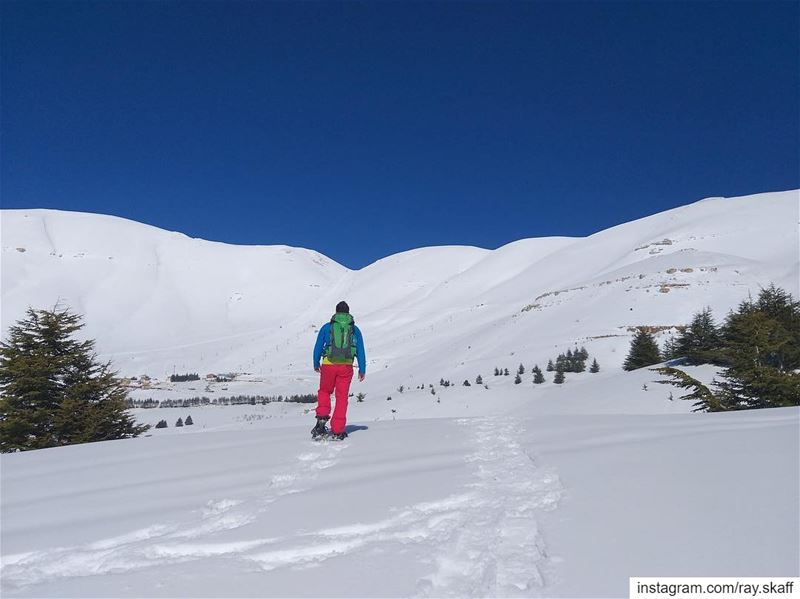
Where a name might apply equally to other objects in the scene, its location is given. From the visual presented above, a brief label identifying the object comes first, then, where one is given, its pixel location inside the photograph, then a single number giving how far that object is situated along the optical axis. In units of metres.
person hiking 6.14
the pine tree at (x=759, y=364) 8.30
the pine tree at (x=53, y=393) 9.91
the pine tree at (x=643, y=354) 19.72
